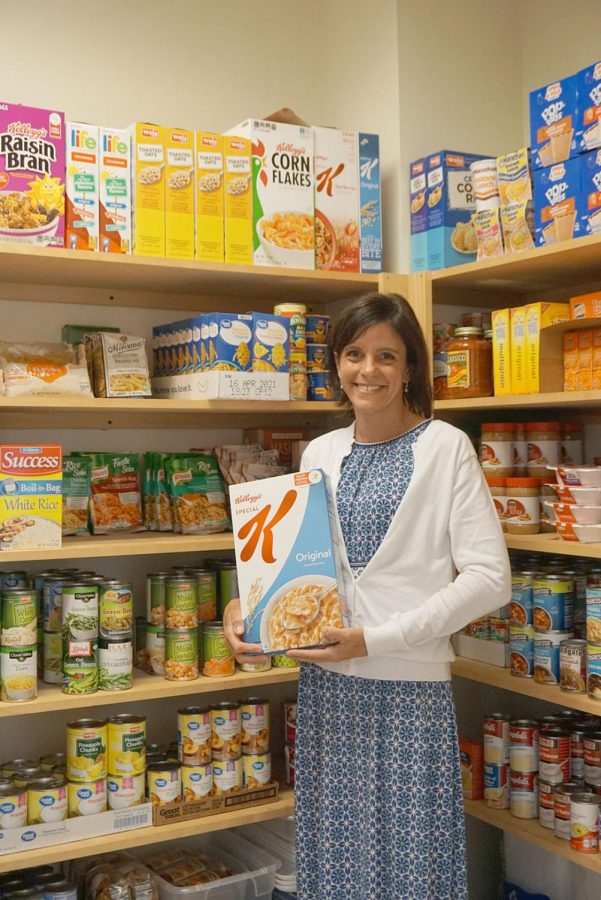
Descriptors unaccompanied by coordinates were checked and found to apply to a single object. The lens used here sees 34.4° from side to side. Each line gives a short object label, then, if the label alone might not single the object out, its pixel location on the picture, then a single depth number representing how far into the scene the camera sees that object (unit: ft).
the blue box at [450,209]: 8.75
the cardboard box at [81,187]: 7.68
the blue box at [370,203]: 8.96
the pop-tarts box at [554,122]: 7.30
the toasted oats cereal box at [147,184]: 7.89
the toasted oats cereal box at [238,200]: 8.29
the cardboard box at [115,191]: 7.82
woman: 6.34
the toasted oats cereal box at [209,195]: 8.16
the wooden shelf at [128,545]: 7.50
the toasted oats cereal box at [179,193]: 8.03
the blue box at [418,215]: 8.98
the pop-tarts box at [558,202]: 7.33
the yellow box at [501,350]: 8.02
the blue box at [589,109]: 7.10
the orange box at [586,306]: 7.38
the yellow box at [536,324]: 7.70
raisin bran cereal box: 7.33
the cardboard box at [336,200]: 8.79
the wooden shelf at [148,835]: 7.41
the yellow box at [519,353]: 7.84
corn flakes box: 8.43
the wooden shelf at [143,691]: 7.50
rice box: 7.40
